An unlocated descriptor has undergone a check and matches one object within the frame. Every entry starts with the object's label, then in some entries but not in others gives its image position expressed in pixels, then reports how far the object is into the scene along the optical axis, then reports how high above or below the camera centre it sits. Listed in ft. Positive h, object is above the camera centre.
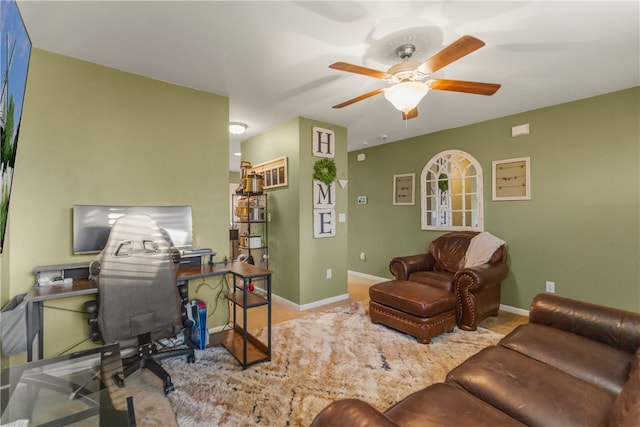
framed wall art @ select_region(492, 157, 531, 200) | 11.43 +1.36
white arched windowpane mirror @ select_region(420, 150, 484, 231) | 12.93 +0.94
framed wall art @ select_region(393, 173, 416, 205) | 15.10 +1.29
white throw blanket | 10.66 -1.40
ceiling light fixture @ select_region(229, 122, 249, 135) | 12.68 +3.89
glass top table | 3.69 -2.60
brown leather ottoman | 8.68 -3.07
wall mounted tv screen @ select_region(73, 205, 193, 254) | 7.39 -0.23
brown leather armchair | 9.43 -2.31
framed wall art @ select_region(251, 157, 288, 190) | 12.94 +1.98
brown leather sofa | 3.13 -2.53
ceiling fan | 5.76 +2.95
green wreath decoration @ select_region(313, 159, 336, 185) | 12.45 +1.84
